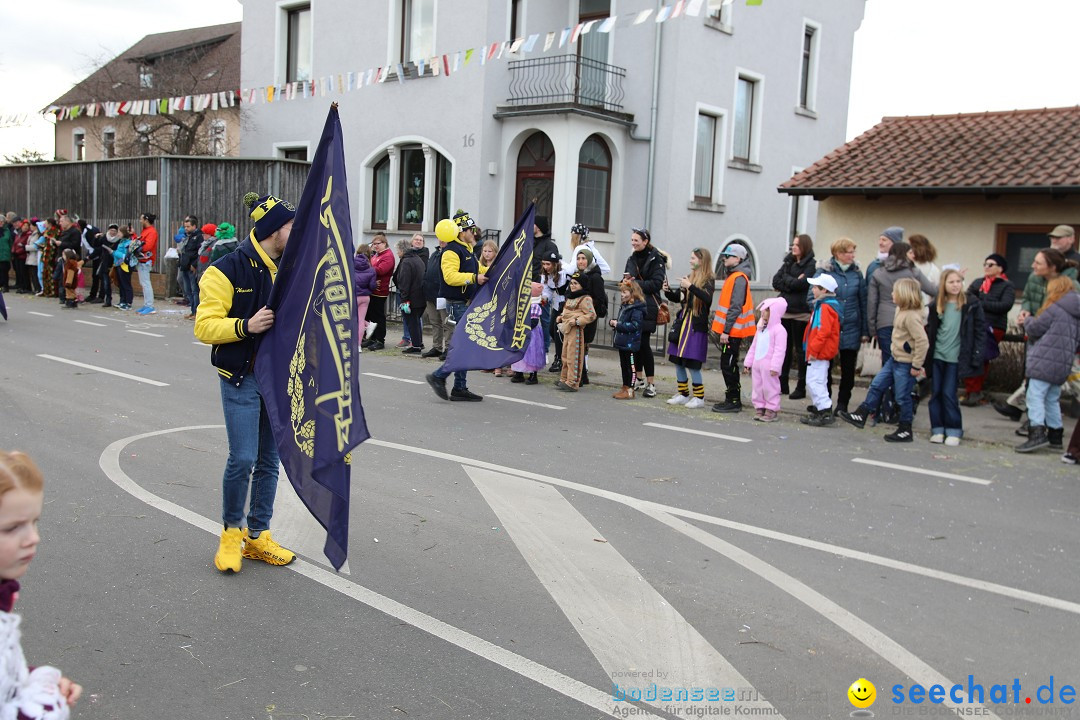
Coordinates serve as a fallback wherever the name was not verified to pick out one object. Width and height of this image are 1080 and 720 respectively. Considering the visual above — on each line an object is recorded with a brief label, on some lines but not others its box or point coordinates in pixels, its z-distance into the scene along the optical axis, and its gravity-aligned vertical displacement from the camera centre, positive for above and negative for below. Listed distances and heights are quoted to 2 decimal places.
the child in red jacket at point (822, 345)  10.34 -0.78
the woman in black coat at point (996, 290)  11.03 -0.10
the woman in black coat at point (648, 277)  11.70 -0.16
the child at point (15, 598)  2.13 -0.88
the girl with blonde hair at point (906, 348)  9.59 -0.73
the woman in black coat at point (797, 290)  11.61 -0.24
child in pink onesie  10.55 -1.00
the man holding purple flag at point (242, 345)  4.68 -0.51
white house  21.75 +3.43
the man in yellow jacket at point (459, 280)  10.61 -0.29
